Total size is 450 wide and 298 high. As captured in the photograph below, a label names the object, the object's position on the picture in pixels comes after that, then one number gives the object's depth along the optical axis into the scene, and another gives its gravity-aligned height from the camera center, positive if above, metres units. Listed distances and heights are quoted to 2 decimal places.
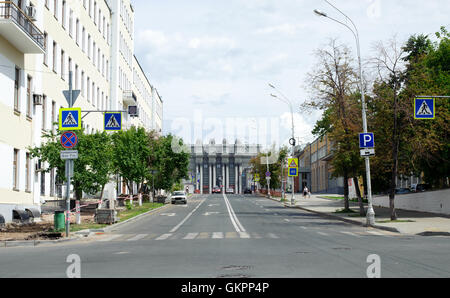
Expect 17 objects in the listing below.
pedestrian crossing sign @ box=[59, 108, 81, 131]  22.41 +2.71
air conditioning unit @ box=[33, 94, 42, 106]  31.85 +4.93
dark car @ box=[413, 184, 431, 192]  54.89 -0.83
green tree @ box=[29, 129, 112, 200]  30.64 +1.39
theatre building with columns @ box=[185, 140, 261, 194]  178.25 +5.53
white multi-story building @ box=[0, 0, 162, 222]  27.77 +7.48
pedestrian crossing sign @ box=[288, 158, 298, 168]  59.03 +1.91
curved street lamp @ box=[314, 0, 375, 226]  27.64 +2.76
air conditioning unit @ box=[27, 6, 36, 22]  30.42 +9.72
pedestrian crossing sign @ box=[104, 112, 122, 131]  31.45 +3.60
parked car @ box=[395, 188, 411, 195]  62.98 -1.30
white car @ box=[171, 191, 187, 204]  61.47 -1.80
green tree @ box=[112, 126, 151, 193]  48.88 +2.57
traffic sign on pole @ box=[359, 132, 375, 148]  28.09 +2.04
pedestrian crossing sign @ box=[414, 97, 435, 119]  24.94 +3.24
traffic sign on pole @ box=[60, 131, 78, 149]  22.20 +1.78
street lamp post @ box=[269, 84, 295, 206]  51.94 +5.13
